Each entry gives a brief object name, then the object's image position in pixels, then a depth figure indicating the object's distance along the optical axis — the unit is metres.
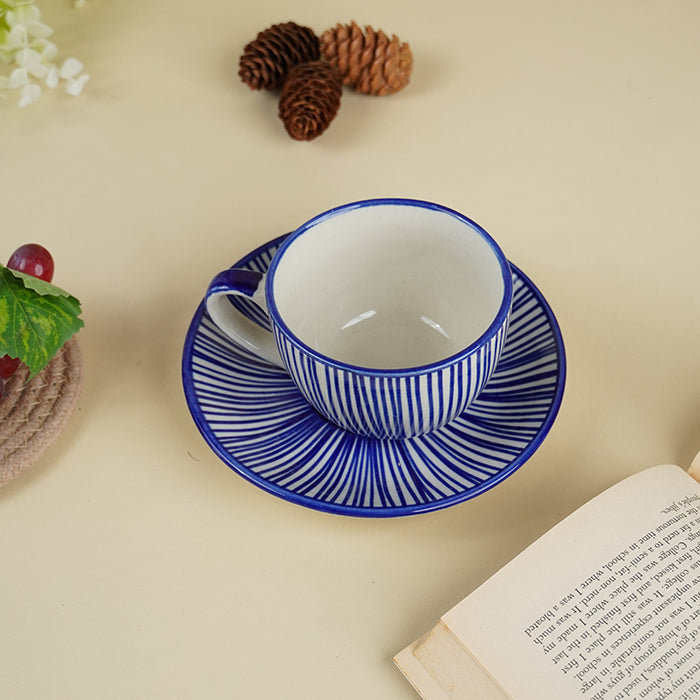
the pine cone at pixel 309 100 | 0.78
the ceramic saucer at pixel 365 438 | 0.52
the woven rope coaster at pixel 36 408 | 0.56
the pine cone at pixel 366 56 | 0.82
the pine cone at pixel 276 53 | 0.83
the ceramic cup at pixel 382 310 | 0.50
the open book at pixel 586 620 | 0.44
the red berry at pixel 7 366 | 0.59
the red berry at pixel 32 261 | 0.58
